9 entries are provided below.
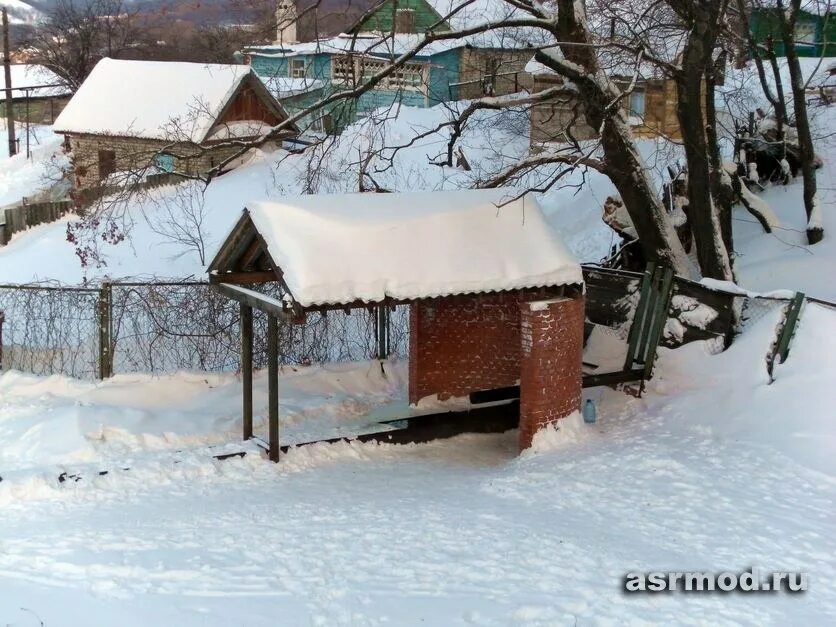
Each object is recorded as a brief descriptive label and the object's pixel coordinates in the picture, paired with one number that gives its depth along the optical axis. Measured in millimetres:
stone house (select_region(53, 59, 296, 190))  28422
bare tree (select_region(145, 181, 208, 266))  20234
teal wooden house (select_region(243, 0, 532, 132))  27906
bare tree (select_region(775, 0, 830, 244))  13289
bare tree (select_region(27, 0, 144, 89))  44750
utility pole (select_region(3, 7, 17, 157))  39906
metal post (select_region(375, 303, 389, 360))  13102
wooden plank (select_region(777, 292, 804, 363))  9484
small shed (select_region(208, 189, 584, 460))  8539
